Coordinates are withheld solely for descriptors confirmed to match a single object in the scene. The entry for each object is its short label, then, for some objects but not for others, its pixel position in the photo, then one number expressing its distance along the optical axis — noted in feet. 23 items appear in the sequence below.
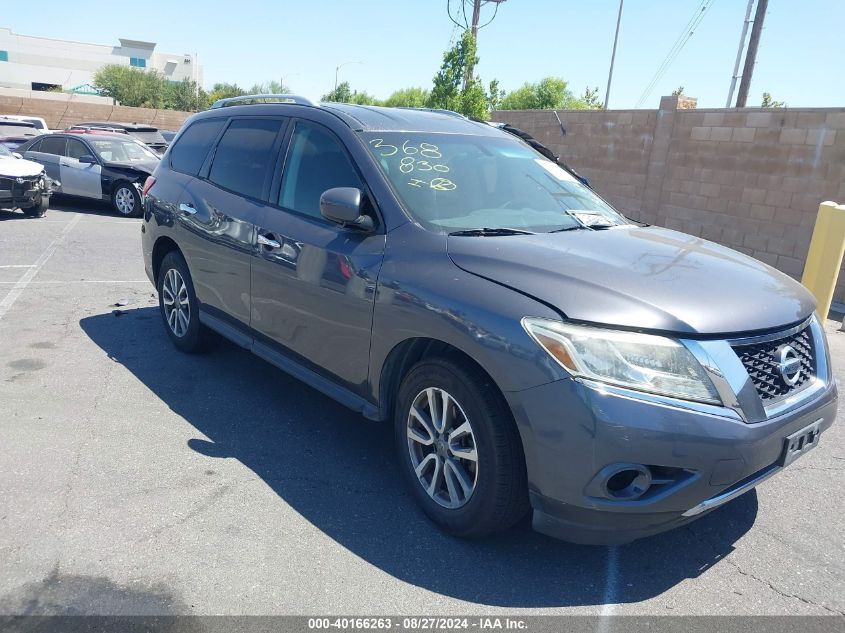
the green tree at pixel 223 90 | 238.64
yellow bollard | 24.53
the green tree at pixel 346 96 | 227.32
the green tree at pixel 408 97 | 243.40
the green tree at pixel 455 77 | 76.69
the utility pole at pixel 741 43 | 65.88
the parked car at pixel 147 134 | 71.05
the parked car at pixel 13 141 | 58.94
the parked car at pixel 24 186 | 40.04
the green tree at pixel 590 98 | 235.40
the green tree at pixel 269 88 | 239.50
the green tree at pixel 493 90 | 79.57
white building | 264.72
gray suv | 8.55
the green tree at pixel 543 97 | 231.09
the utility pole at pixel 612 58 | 141.18
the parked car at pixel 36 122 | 67.56
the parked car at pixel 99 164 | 46.29
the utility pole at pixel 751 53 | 56.18
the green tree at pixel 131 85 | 204.95
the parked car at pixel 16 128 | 62.23
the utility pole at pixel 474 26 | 77.55
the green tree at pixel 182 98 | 219.61
